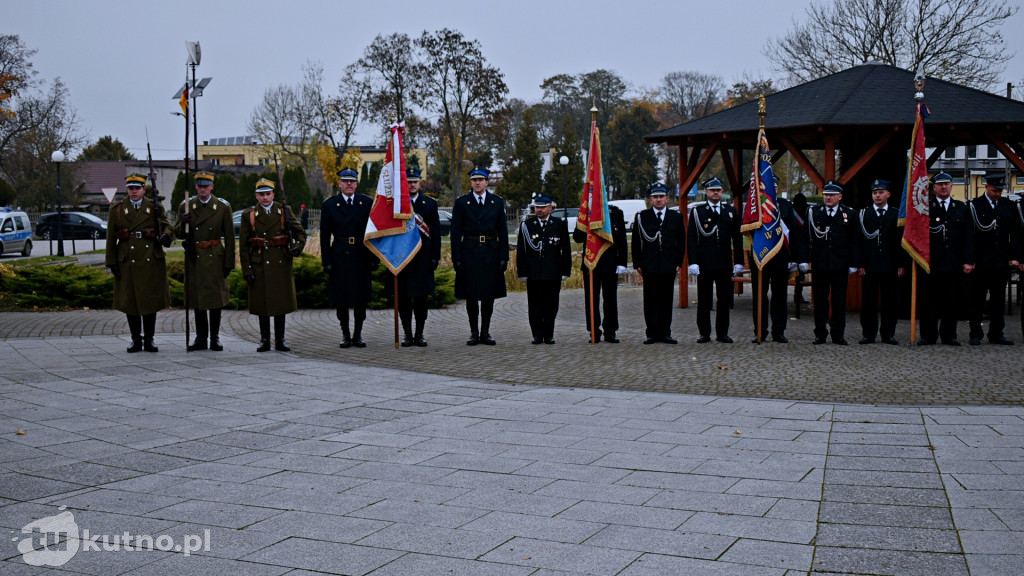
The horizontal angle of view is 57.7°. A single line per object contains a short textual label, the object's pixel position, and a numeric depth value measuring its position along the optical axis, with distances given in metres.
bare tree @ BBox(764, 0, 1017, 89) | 34.81
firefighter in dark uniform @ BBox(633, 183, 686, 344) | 11.49
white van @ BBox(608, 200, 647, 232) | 40.12
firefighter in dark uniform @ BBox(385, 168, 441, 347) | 11.35
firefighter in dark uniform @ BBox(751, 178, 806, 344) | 11.52
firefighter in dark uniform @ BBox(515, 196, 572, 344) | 11.43
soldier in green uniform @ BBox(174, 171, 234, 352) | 10.82
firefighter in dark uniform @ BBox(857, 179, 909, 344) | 11.20
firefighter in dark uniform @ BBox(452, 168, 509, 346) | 11.38
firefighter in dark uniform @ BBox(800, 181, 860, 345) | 11.19
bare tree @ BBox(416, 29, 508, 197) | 48.91
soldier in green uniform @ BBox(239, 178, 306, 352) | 10.89
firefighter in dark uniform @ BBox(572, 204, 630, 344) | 11.61
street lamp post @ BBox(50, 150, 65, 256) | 32.62
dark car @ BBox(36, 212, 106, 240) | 44.06
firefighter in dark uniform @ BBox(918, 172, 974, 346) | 11.12
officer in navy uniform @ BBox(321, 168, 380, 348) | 11.18
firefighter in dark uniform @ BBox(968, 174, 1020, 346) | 11.09
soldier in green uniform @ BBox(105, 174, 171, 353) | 10.81
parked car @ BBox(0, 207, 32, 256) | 32.56
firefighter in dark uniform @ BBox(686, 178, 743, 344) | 11.45
